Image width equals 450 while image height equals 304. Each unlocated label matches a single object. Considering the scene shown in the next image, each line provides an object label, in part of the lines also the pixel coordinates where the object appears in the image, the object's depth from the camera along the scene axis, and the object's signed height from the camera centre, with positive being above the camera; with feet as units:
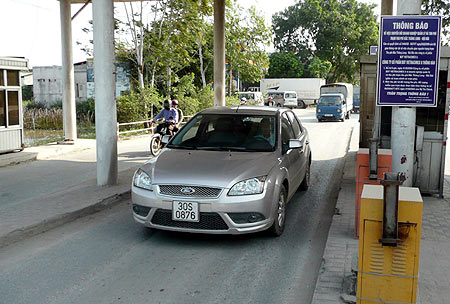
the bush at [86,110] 90.32 -2.93
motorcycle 45.03 -4.21
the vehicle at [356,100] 162.99 -1.76
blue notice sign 19.19 +1.36
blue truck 101.14 -2.58
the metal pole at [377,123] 28.66 -1.66
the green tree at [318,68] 187.11 +10.42
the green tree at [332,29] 187.52 +25.98
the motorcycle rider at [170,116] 44.69 -1.97
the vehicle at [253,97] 128.88 -0.60
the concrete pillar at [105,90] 29.04 +0.28
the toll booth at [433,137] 25.76 -2.29
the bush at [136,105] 74.18 -1.59
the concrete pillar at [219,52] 53.62 +4.82
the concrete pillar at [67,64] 52.60 +3.33
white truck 169.89 +2.81
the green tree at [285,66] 194.29 +11.64
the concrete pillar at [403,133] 19.90 -1.65
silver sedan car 18.54 -3.38
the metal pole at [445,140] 25.50 -2.44
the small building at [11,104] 43.34 -0.88
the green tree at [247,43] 118.83 +13.10
